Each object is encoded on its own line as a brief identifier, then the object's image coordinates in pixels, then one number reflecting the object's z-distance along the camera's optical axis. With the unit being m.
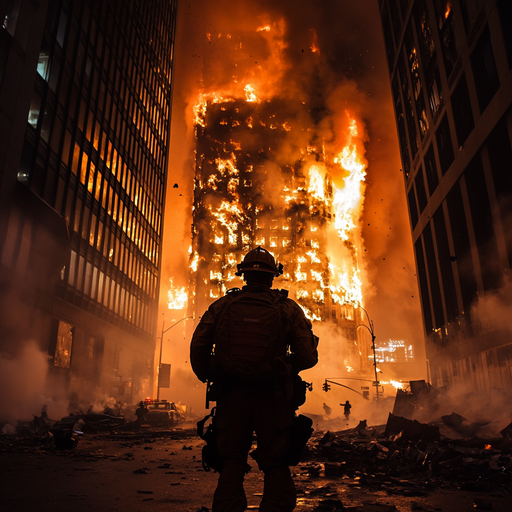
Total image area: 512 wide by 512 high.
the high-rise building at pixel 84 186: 19.38
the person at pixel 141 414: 20.84
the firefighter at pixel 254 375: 3.03
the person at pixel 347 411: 25.31
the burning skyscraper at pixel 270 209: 79.44
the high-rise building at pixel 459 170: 20.89
